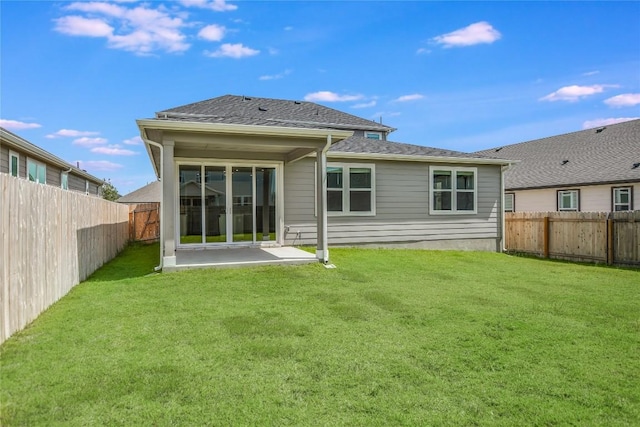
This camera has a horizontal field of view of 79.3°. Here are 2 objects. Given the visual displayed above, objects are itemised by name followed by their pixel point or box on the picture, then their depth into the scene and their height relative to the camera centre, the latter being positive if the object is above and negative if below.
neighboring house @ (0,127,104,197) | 10.30 +1.67
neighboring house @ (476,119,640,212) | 15.58 +1.52
